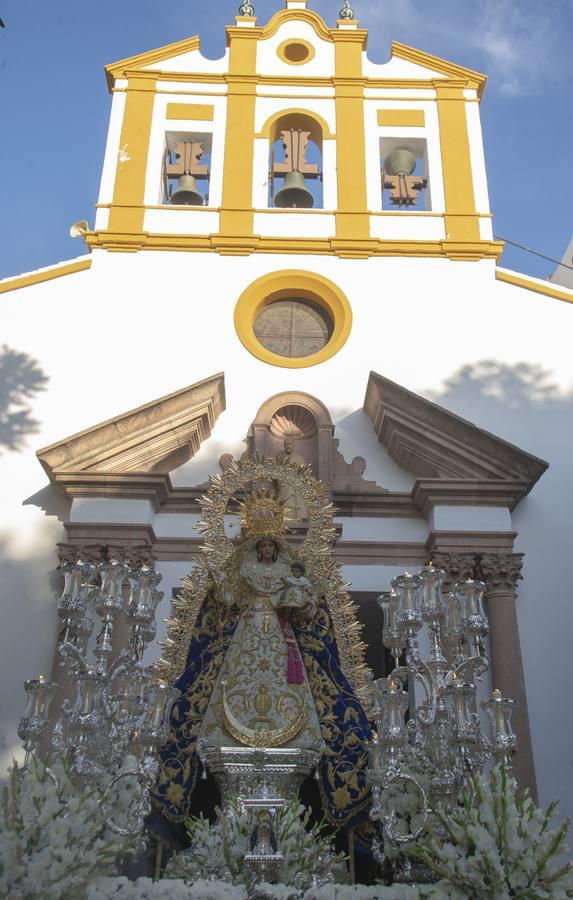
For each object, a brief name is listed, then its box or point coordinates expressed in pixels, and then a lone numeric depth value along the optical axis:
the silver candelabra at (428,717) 5.91
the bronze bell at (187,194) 13.40
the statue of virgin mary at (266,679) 6.95
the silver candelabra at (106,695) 5.99
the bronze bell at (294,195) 13.37
